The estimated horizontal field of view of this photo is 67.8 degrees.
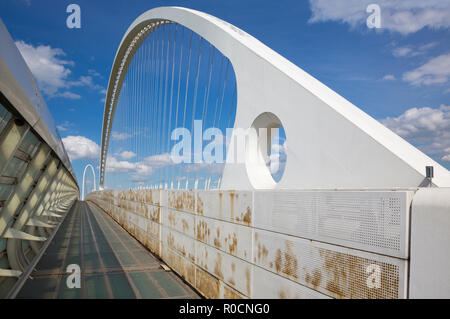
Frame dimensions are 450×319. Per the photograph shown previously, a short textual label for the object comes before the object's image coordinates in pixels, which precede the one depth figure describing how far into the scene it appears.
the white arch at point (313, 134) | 3.40
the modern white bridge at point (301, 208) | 2.22
